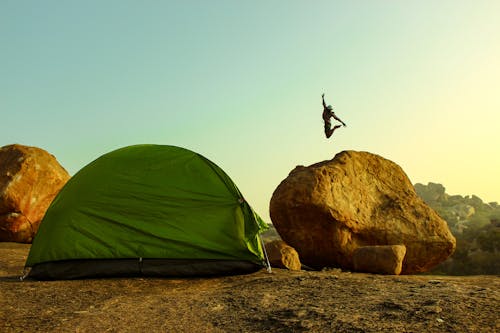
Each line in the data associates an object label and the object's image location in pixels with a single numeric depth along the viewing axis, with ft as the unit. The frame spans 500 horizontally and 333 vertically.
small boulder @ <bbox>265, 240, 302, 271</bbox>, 32.99
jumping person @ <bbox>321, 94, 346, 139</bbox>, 46.06
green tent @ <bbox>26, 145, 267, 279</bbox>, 27.55
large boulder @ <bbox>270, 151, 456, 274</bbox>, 39.65
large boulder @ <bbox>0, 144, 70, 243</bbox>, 51.93
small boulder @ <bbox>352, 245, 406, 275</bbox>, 33.19
